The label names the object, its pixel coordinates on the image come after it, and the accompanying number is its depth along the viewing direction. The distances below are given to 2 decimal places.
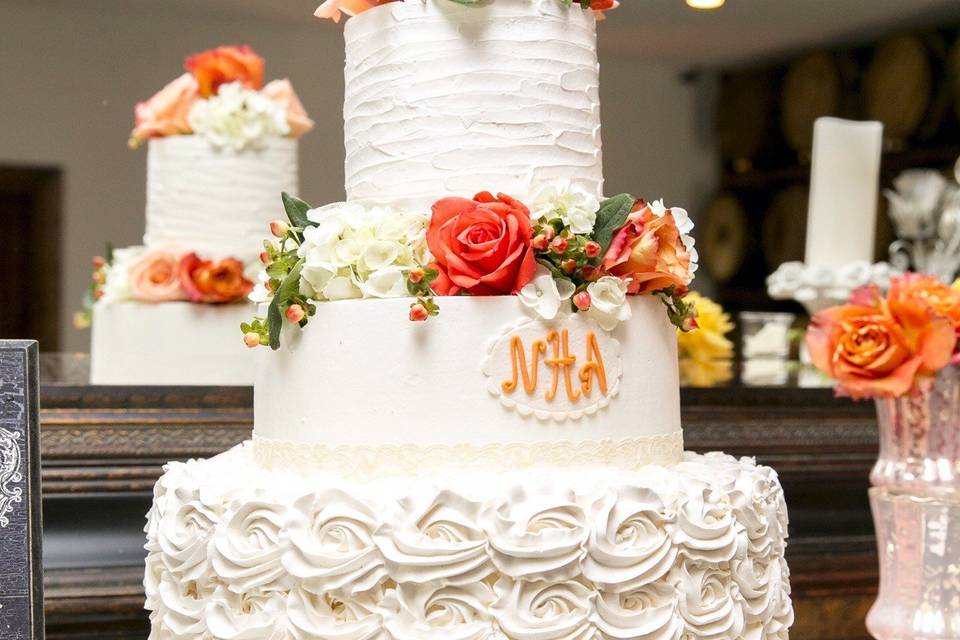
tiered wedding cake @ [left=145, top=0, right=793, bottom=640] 1.36
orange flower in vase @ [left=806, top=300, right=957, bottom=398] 2.05
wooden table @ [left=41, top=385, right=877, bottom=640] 2.75
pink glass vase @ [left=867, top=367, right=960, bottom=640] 2.05
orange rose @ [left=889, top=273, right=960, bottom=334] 2.08
